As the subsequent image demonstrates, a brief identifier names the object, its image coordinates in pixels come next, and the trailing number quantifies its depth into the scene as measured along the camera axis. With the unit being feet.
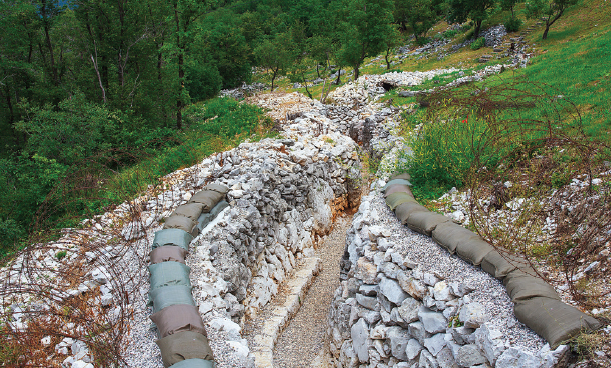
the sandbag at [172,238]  22.57
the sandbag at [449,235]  19.33
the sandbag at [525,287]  14.35
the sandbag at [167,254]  21.18
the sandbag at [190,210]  25.26
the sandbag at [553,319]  12.33
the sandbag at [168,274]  19.31
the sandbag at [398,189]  27.35
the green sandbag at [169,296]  18.03
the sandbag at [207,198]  26.72
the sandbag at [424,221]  21.38
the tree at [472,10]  108.58
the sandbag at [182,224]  23.95
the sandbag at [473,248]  17.79
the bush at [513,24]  101.30
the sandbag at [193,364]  14.85
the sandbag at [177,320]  16.71
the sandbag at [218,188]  28.86
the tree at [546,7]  84.78
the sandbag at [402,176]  29.40
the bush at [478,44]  102.87
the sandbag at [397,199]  25.39
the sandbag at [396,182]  28.50
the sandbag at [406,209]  23.62
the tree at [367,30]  92.48
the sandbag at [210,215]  25.68
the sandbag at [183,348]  15.40
